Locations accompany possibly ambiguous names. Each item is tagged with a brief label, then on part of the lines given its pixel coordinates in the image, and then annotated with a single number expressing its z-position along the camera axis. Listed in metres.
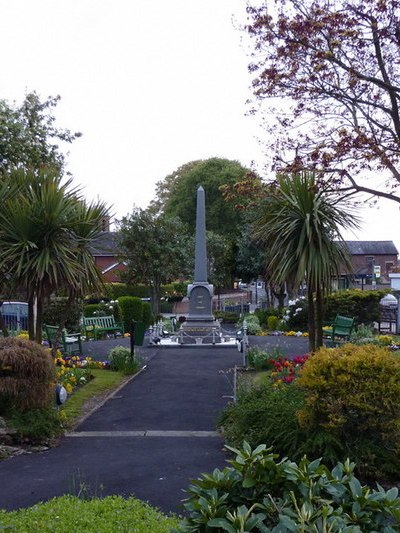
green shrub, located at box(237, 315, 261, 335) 23.86
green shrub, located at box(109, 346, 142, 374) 13.78
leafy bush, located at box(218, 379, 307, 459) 6.51
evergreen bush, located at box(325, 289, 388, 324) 23.27
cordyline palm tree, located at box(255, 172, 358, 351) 10.07
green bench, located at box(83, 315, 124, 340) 21.47
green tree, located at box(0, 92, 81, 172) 19.45
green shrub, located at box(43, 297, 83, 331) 20.28
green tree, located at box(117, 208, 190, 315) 34.66
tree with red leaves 9.27
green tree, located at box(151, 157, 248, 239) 49.69
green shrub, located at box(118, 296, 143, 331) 25.11
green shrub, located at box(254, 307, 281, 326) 29.16
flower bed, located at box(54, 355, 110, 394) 11.05
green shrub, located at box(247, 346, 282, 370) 13.53
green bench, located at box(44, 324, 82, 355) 15.52
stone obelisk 21.92
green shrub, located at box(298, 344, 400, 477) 6.23
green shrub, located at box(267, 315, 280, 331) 26.70
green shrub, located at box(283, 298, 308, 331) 24.16
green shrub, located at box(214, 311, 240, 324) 32.66
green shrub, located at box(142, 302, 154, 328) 26.48
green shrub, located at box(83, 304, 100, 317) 24.30
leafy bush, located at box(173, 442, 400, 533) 2.81
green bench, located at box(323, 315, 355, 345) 16.76
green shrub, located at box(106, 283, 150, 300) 40.49
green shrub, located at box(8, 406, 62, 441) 7.61
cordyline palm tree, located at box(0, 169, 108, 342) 9.59
